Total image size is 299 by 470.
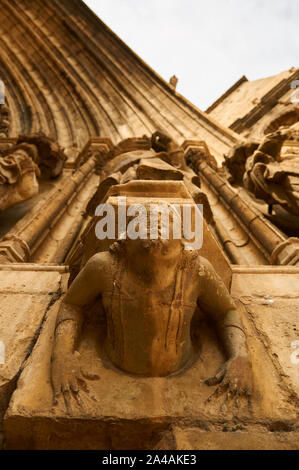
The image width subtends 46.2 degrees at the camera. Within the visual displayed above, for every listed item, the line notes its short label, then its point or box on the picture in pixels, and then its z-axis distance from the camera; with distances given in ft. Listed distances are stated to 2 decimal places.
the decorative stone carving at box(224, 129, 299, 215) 11.09
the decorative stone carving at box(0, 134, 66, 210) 11.34
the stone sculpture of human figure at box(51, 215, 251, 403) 4.16
